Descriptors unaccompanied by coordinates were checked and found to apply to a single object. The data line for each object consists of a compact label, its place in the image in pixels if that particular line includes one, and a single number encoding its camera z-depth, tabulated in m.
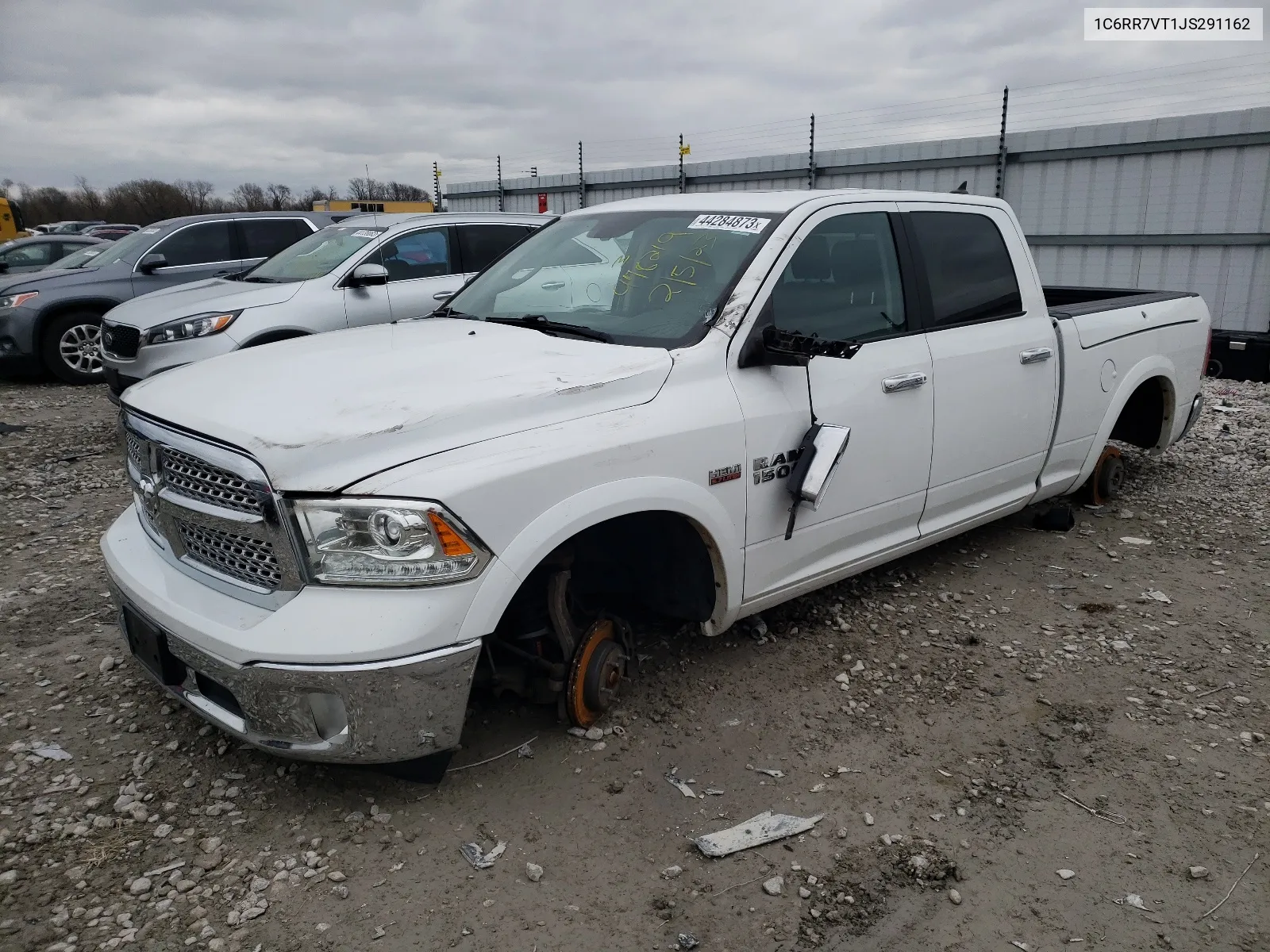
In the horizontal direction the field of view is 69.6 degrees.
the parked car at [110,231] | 25.47
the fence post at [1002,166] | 11.56
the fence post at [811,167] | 13.32
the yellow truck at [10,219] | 26.09
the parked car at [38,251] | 15.39
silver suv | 6.93
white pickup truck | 2.51
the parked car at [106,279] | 10.04
